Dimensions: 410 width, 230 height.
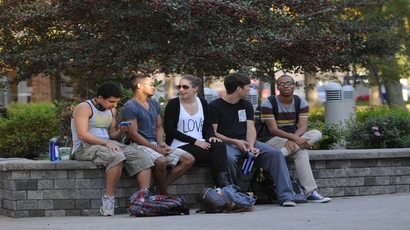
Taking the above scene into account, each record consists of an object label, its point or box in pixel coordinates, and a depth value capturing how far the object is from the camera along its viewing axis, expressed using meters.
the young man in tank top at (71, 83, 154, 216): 17.04
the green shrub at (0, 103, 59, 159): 23.20
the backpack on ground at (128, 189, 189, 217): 16.58
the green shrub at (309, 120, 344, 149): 21.29
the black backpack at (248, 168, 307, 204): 18.32
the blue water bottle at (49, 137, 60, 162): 17.36
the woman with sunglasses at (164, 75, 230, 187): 17.84
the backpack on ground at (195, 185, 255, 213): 16.84
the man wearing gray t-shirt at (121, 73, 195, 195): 17.46
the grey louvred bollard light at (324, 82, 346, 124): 25.62
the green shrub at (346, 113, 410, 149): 20.55
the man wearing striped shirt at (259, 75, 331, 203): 18.42
